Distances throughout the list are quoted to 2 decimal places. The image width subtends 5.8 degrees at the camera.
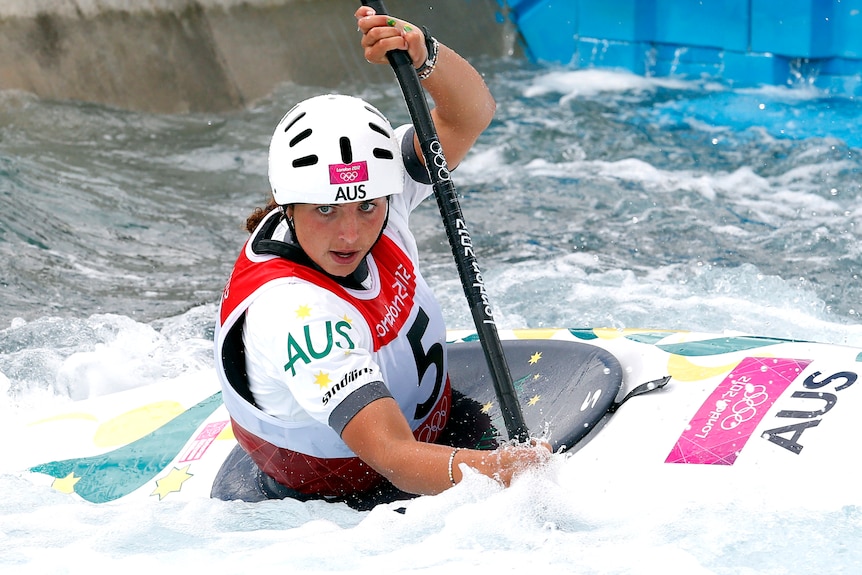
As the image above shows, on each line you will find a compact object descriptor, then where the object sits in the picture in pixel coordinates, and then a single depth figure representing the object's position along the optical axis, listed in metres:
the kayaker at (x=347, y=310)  14.43
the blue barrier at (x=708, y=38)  29.91
